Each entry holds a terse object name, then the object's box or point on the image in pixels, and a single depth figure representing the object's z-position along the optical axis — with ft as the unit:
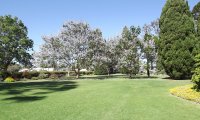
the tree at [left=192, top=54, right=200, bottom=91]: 29.21
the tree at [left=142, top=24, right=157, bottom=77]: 85.43
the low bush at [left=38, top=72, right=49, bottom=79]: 91.49
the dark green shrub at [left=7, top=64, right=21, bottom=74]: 102.69
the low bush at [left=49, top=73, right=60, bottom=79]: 92.01
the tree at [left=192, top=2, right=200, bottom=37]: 97.96
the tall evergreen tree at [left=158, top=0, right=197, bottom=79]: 55.91
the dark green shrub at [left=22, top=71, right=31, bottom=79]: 91.39
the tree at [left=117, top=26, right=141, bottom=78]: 83.80
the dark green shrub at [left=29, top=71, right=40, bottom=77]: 94.22
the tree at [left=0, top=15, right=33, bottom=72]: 101.05
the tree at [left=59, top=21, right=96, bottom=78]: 80.98
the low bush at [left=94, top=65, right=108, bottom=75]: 126.62
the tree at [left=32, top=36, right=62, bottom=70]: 82.09
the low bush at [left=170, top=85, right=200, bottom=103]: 26.46
